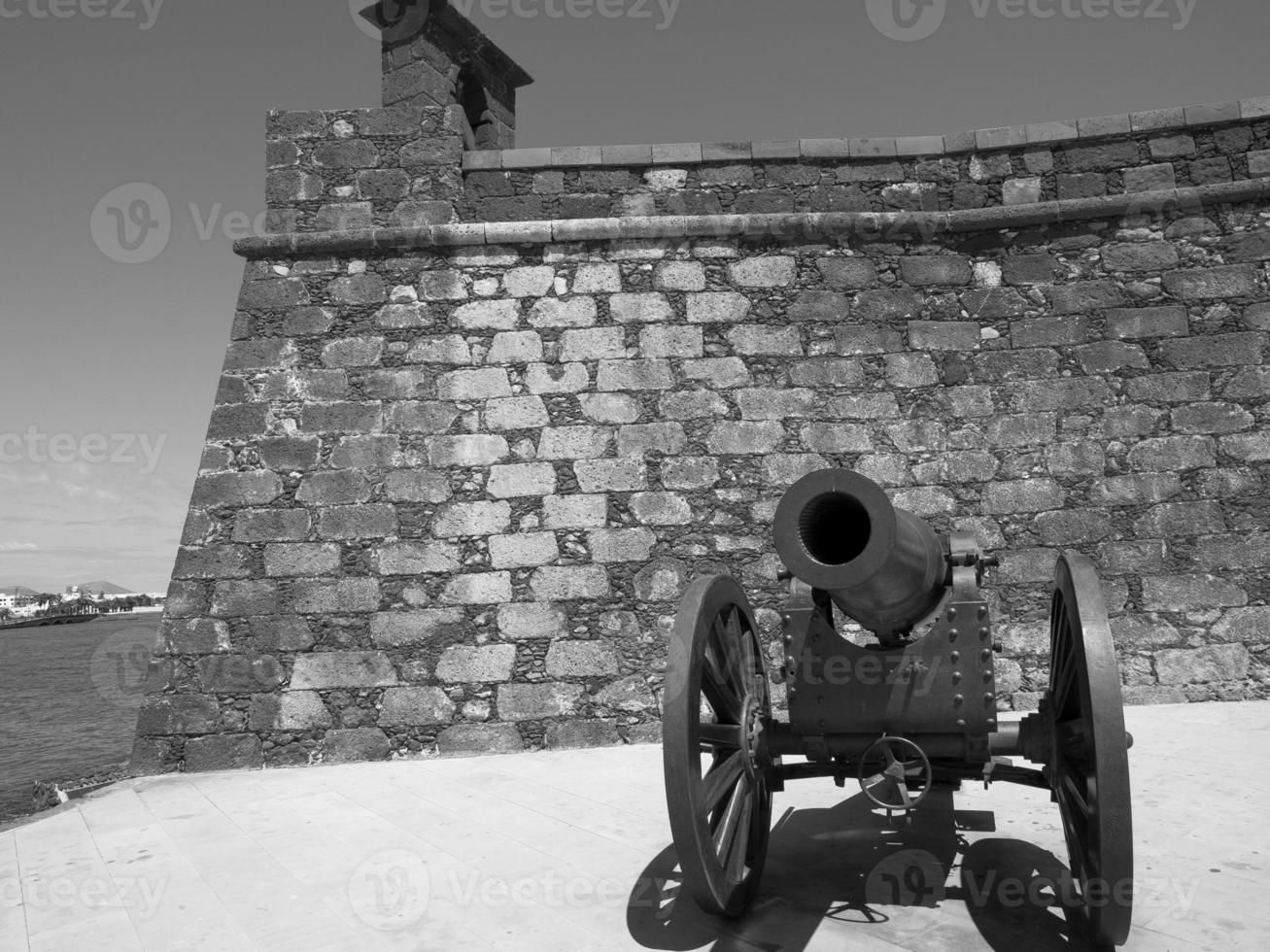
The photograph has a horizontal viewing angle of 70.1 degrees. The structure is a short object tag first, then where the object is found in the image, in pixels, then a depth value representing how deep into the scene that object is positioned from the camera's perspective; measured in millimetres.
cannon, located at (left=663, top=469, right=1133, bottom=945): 2393
